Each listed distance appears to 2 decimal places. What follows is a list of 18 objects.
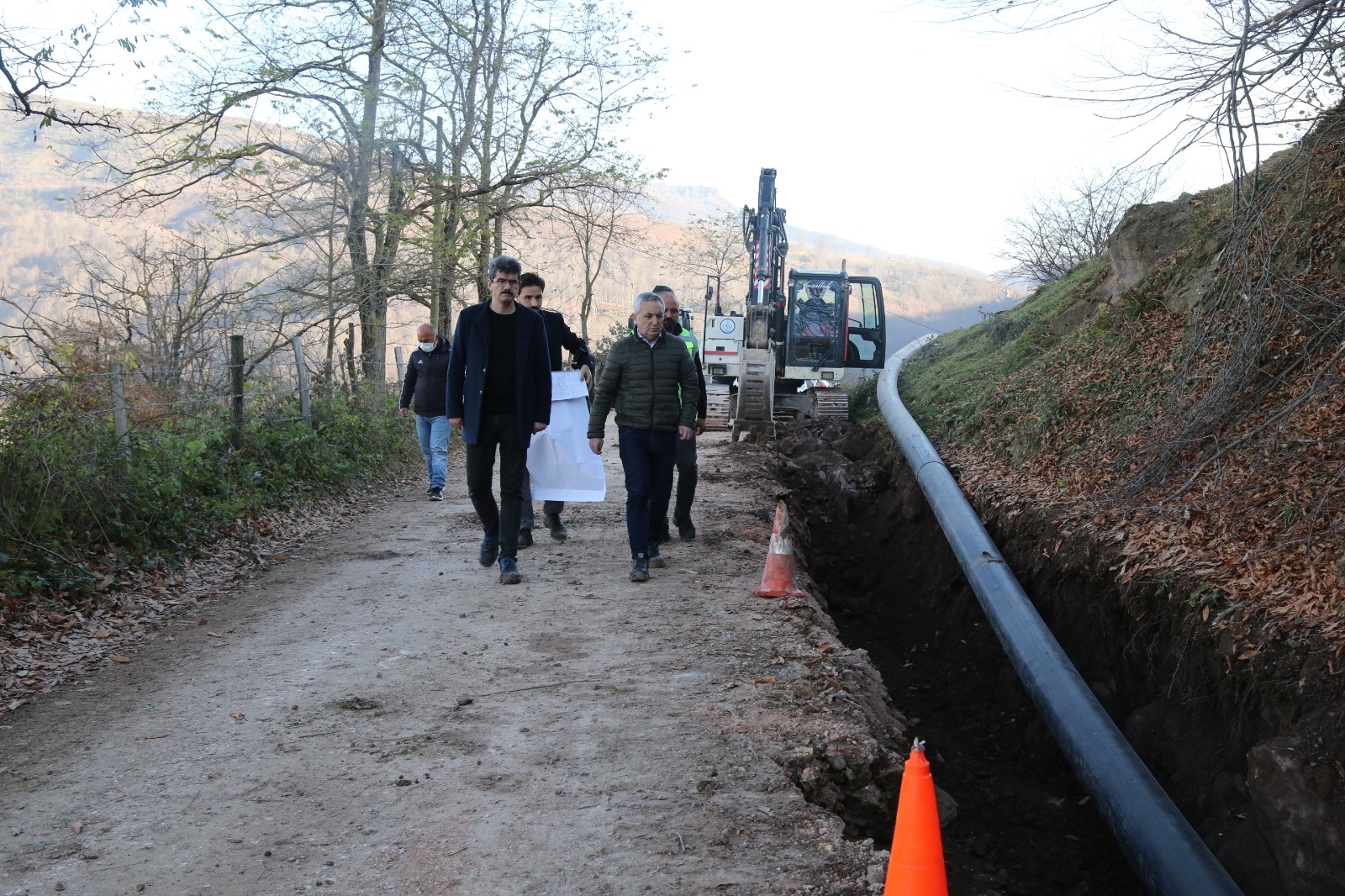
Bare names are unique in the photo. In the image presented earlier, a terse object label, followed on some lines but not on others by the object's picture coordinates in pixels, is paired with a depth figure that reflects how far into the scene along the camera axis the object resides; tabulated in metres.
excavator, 18.88
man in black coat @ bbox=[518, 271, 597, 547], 8.32
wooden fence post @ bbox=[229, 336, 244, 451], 10.20
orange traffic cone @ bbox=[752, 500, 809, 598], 6.74
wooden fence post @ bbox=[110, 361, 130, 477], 7.94
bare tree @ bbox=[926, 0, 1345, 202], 4.45
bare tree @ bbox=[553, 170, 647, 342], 20.36
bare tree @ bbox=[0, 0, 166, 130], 6.01
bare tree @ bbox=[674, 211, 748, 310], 52.41
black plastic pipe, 3.71
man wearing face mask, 10.83
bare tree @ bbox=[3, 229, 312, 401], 10.76
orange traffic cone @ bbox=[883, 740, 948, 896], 2.64
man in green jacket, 7.34
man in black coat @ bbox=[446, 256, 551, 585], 7.00
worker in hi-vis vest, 8.68
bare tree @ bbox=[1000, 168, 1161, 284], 25.97
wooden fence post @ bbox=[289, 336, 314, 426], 12.13
